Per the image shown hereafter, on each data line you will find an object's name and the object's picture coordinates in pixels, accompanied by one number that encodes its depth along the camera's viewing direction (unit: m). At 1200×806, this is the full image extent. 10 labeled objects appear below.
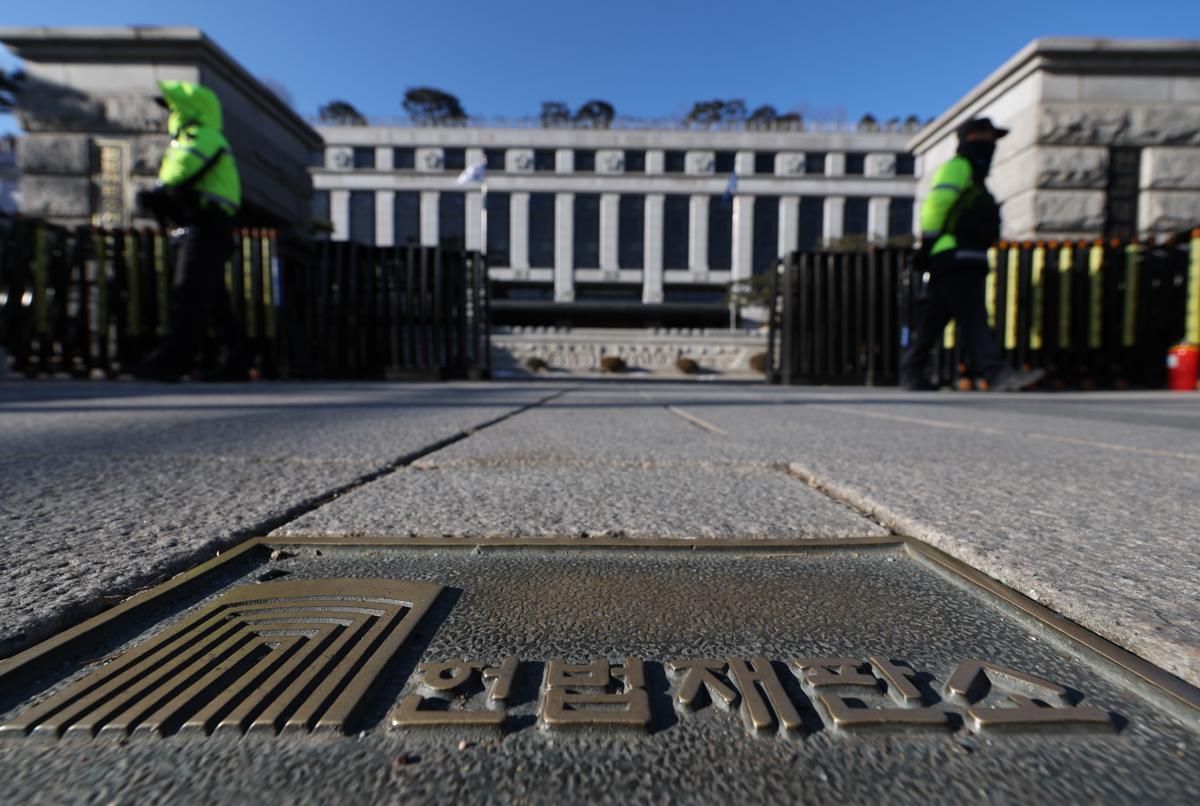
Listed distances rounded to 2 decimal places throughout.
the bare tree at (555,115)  40.30
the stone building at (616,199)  38.97
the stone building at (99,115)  8.11
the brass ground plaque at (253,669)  0.46
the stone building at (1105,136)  7.89
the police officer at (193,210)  5.11
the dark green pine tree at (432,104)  52.75
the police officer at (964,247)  5.42
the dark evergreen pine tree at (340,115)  40.47
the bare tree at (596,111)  53.91
